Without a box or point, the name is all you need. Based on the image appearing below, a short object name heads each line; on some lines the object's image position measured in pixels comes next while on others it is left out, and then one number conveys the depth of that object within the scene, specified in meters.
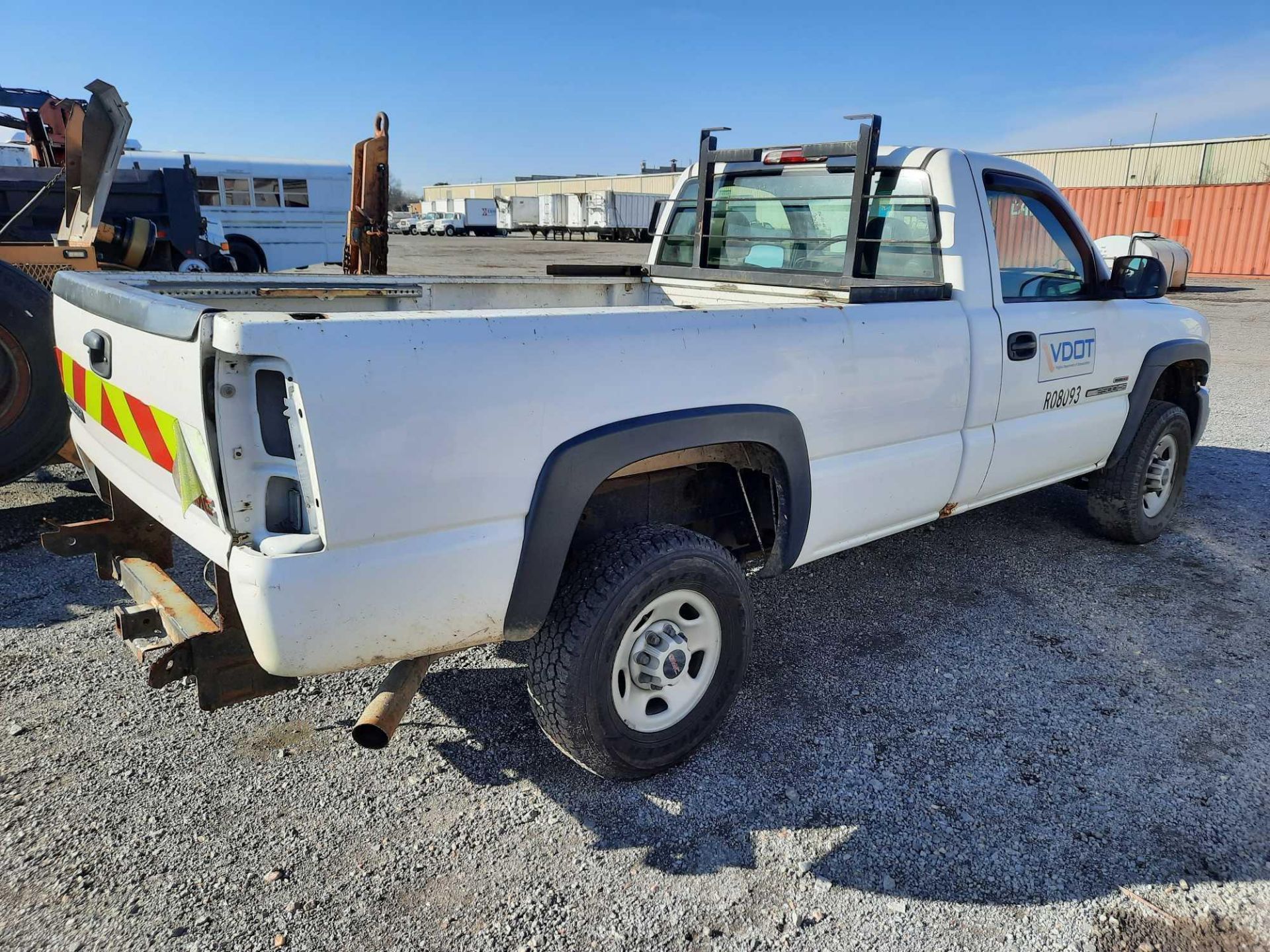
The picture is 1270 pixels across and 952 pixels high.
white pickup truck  2.14
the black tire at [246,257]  16.77
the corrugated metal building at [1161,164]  32.16
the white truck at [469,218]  58.72
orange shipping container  27.27
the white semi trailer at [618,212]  49.22
